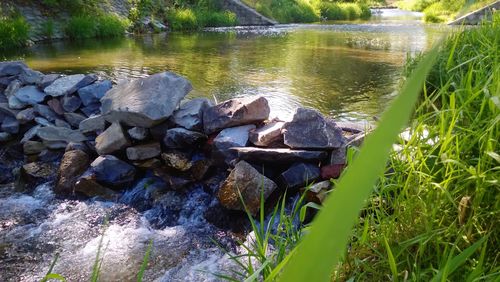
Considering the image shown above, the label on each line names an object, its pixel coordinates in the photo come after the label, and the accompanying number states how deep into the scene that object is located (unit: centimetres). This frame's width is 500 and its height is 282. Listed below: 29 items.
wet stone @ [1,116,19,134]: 407
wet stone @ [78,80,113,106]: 421
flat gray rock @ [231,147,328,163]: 278
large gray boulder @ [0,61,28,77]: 475
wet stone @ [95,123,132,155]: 339
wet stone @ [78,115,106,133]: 379
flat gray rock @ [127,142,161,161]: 333
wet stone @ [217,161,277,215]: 271
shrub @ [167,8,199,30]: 1388
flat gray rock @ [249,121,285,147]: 297
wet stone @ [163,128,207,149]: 330
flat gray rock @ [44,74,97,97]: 424
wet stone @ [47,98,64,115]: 420
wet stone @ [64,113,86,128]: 409
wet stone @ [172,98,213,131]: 342
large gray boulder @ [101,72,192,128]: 331
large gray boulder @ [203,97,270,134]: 325
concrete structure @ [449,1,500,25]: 1450
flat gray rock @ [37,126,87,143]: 379
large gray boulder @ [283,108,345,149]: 281
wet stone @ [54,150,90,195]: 331
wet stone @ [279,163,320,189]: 271
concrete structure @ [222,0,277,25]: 1706
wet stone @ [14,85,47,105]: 428
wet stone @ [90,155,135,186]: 331
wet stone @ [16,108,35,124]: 410
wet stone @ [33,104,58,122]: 414
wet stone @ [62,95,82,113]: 418
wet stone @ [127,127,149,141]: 342
